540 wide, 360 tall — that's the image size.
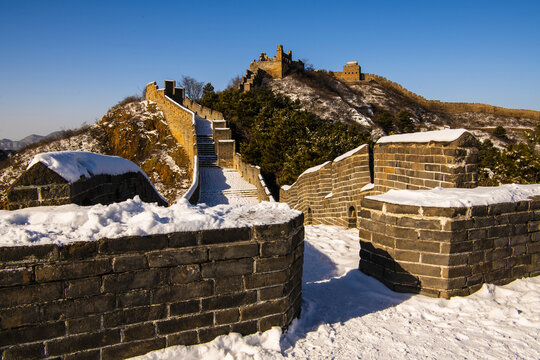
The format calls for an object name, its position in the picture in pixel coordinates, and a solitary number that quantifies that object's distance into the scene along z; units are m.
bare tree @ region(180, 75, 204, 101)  59.88
